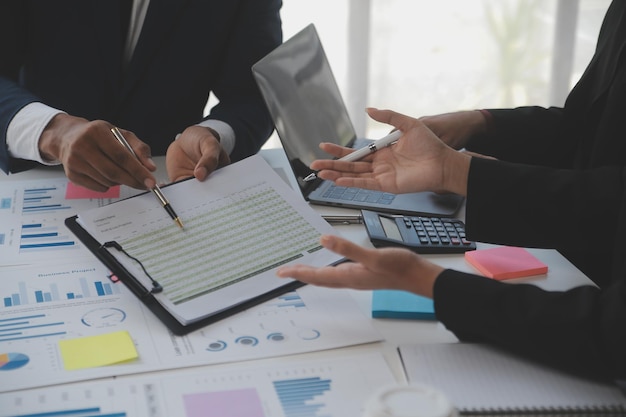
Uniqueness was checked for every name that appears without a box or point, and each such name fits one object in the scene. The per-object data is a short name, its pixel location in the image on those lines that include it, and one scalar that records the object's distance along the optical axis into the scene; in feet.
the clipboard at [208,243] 3.59
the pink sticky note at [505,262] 3.90
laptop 4.74
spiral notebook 2.83
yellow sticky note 3.11
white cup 2.33
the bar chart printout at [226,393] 2.82
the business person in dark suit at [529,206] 3.05
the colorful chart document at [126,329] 3.10
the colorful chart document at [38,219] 4.13
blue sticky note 3.48
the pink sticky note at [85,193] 4.88
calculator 4.18
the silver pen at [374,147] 4.46
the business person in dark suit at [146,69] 5.03
